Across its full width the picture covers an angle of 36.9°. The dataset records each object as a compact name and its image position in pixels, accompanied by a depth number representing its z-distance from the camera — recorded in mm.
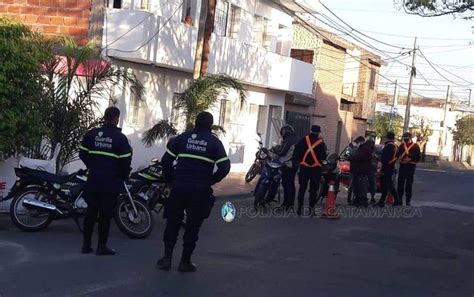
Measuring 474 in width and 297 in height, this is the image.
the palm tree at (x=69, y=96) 12164
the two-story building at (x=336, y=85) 33125
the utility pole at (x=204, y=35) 16172
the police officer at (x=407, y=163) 17312
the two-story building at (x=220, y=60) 17984
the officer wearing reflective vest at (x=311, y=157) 13555
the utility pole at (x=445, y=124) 68512
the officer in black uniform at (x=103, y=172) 8781
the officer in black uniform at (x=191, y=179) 7910
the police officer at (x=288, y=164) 14070
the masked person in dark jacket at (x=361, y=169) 15984
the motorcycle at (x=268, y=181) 14180
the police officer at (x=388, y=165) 16984
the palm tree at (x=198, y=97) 15070
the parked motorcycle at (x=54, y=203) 10023
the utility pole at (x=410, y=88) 42762
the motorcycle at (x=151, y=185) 10727
